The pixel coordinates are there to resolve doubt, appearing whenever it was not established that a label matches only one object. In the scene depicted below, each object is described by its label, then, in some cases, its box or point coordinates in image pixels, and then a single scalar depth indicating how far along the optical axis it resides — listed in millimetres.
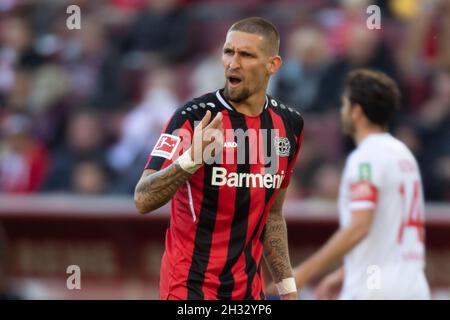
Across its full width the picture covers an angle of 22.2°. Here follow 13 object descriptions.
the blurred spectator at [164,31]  13531
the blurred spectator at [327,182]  11297
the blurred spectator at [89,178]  12227
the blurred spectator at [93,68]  13602
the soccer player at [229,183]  5848
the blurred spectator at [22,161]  12898
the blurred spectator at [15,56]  14227
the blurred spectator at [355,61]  11992
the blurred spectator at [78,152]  12641
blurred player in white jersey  7270
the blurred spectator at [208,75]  13055
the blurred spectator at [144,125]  12461
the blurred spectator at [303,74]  12398
